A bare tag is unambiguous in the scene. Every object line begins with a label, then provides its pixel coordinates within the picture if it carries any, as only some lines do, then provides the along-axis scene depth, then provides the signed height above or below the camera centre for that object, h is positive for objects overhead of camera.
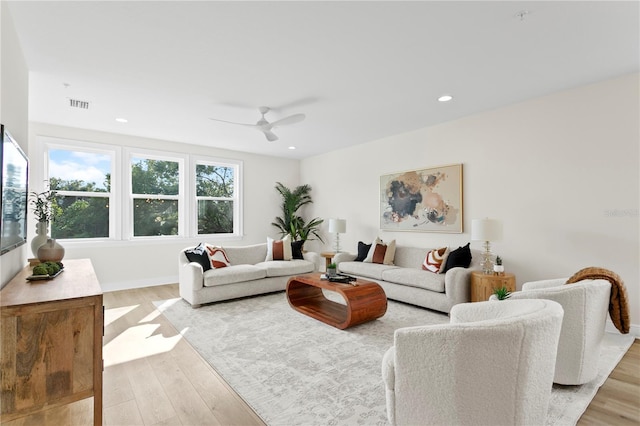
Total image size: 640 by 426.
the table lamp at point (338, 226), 5.95 -0.18
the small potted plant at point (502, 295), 2.35 -0.60
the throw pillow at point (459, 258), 4.15 -0.57
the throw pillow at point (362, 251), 5.44 -0.60
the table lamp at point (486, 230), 3.75 -0.18
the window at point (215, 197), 6.37 +0.43
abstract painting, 4.70 +0.26
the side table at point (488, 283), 3.64 -0.80
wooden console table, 1.61 -0.70
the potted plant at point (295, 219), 7.13 -0.04
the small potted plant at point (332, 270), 3.91 -0.66
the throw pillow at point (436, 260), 4.32 -0.61
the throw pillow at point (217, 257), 4.62 -0.58
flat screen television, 1.82 +0.18
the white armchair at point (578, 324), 2.15 -0.76
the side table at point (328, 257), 5.96 -0.76
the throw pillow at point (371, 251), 5.26 -0.58
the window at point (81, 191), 4.96 +0.46
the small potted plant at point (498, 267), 3.73 -0.62
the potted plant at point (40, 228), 2.67 -0.07
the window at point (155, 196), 5.65 +0.42
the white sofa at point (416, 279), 3.83 -0.86
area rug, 2.02 -1.23
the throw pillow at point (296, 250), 5.56 -0.58
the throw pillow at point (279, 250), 5.38 -0.56
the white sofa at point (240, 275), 4.26 -0.84
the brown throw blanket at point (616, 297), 2.24 -0.60
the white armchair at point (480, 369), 1.30 -0.67
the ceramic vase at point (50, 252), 2.62 -0.27
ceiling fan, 3.90 +1.21
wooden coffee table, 3.40 -1.02
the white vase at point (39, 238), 2.66 -0.16
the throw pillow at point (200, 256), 4.52 -0.55
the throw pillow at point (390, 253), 5.09 -0.60
